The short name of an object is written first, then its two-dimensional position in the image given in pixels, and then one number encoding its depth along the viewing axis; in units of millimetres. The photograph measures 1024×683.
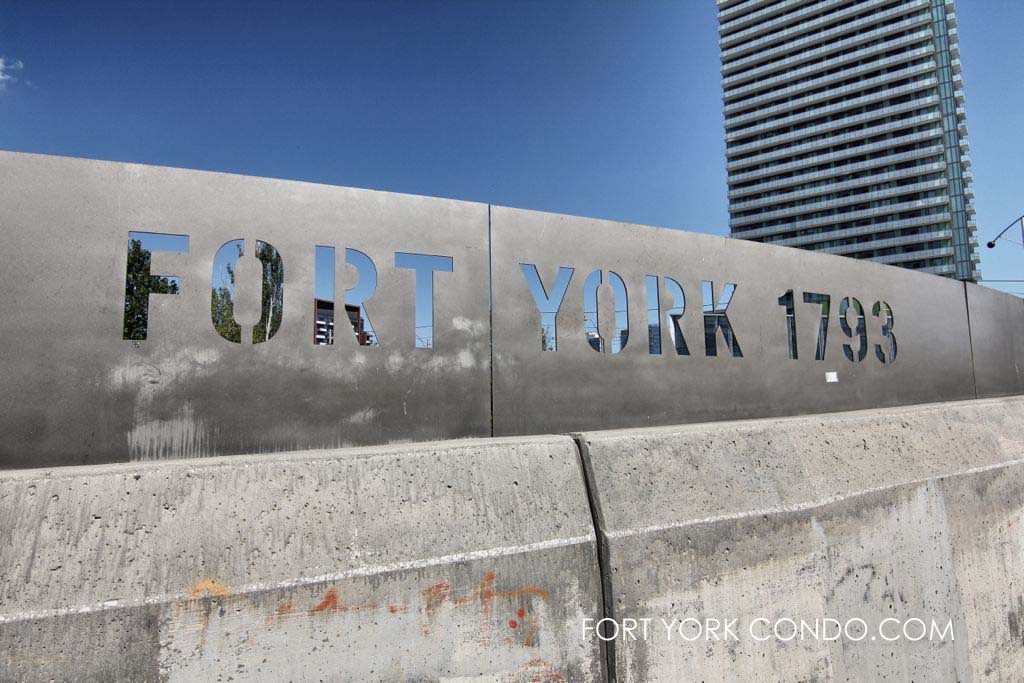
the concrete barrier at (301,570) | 1884
